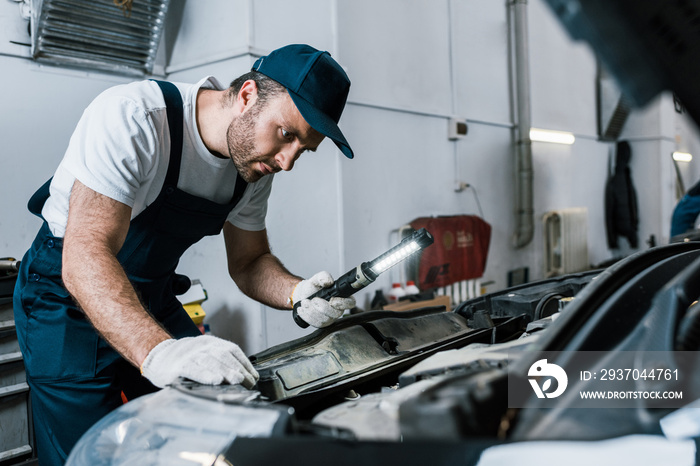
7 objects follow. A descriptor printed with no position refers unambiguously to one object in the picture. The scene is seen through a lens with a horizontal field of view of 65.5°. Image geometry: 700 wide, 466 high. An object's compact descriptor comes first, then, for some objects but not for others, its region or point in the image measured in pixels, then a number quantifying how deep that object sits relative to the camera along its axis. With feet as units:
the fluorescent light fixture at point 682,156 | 22.88
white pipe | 16.02
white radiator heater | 17.60
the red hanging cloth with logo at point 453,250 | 12.66
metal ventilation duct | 8.40
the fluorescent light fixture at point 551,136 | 16.99
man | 4.05
